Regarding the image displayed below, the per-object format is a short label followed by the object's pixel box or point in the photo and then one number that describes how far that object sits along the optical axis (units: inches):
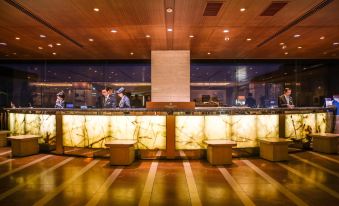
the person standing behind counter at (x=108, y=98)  329.7
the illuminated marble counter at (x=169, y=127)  212.7
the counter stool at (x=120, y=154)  196.2
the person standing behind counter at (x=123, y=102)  317.4
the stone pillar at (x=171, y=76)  400.5
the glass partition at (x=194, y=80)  509.4
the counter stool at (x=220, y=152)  196.3
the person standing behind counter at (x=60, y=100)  329.4
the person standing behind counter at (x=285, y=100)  295.0
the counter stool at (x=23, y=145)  232.8
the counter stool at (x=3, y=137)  294.4
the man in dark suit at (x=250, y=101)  509.4
